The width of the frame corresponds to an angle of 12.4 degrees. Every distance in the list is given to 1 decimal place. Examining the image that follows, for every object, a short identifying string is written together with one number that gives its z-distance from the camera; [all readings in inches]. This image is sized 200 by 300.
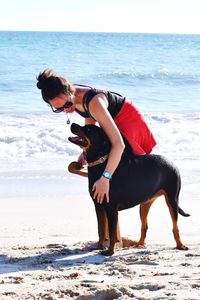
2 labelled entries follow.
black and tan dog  255.1
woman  246.6
